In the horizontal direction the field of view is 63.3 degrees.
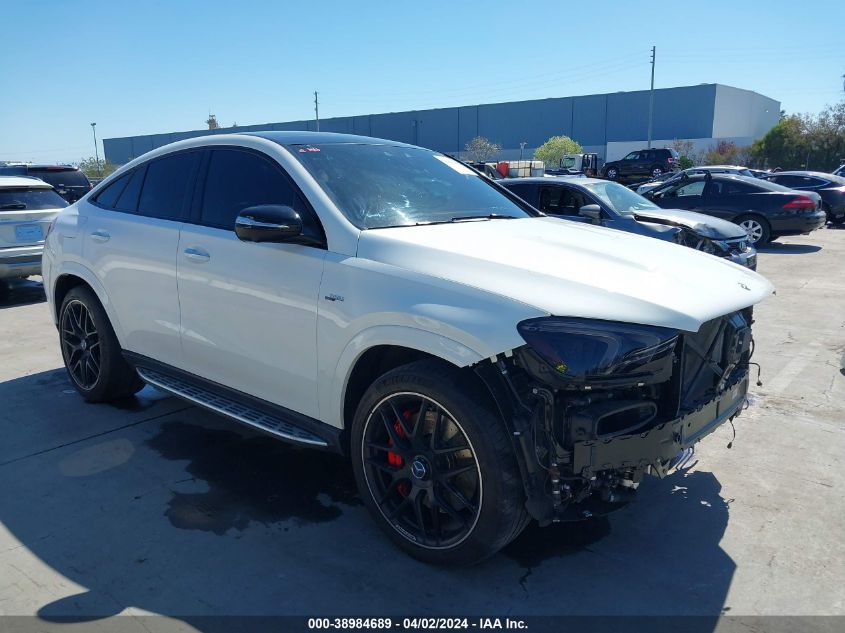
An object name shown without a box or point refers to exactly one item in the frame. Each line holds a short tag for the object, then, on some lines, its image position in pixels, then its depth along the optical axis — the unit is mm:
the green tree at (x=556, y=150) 59062
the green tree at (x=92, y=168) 55125
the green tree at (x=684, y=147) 59156
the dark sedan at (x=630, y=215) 9383
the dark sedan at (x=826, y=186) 18109
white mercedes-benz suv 2615
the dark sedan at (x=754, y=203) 13641
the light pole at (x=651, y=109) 57956
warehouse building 65125
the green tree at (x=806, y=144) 52219
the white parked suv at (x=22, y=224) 8859
